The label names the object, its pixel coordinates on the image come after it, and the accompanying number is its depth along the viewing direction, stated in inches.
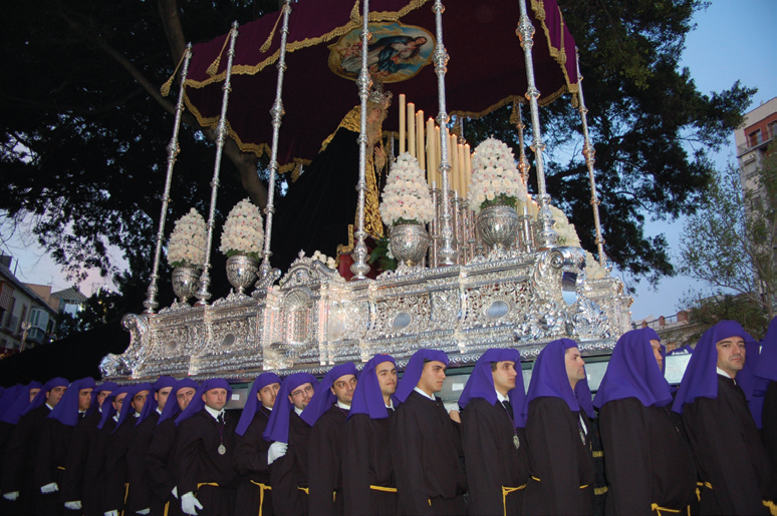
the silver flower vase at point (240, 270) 296.5
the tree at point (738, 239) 716.0
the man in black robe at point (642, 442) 137.4
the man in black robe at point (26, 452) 306.8
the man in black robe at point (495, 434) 150.7
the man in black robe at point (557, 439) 143.3
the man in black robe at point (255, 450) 210.4
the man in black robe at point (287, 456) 195.3
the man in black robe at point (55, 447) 291.3
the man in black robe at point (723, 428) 131.2
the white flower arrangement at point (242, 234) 300.5
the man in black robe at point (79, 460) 273.0
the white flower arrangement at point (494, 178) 224.5
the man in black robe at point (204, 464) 222.2
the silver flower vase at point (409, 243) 234.8
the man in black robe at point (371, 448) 171.3
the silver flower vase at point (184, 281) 321.1
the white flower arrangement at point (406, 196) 239.0
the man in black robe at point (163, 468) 236.2
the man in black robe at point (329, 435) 181.5
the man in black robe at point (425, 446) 159.9
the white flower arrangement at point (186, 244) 325.4
